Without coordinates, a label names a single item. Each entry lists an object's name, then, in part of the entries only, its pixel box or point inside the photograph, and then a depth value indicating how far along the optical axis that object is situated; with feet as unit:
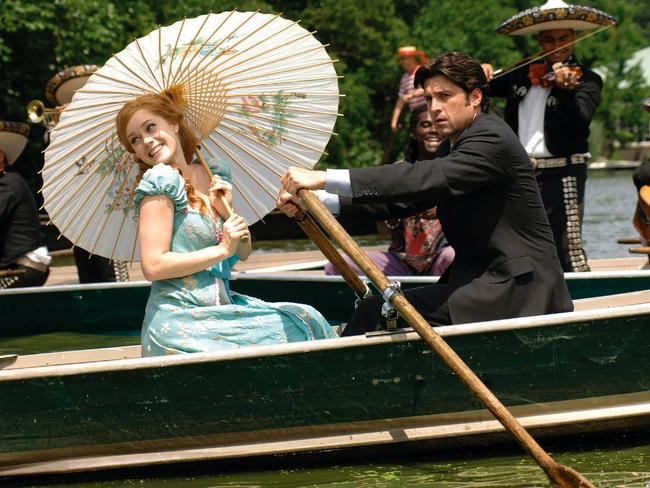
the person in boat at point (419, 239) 42.25
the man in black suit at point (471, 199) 26.33
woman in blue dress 27.14
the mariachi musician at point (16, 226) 52.10
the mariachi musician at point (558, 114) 44.77
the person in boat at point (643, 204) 47.80
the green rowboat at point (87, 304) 45.65
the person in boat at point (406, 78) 77.10
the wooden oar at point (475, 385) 24.54
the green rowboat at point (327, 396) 26.29
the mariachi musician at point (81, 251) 52.20
